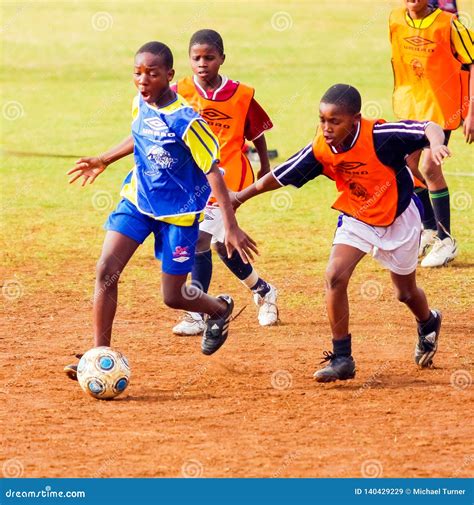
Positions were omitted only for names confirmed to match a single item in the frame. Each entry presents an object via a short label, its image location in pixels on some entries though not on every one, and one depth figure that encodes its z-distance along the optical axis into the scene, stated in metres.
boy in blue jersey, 14.69
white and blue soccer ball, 14.42
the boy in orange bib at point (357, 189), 14.72
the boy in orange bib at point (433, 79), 21.77
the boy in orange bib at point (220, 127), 17.97
